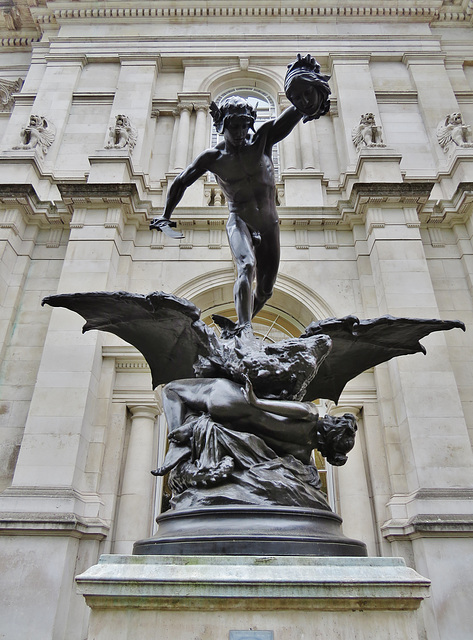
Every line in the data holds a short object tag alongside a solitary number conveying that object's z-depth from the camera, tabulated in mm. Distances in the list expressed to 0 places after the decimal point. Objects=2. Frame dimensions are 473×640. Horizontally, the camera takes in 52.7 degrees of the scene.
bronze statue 2961
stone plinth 2363
